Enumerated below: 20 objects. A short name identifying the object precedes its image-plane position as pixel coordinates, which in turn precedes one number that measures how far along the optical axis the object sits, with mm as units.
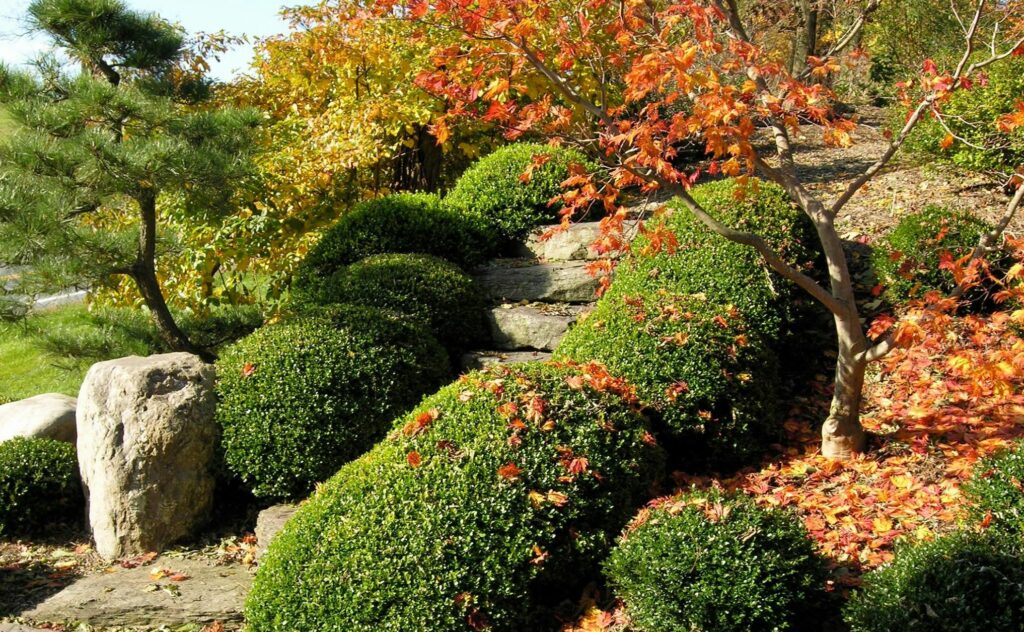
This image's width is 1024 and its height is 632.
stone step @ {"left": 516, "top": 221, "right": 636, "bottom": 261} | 7176
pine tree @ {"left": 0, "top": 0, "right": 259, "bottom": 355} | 5488
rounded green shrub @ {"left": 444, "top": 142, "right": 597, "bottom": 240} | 7434
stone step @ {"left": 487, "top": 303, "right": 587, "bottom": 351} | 6230
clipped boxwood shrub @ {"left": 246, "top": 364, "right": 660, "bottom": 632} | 3803
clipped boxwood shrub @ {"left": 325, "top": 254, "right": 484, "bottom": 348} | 6066
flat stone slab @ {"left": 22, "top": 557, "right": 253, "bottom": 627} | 4652
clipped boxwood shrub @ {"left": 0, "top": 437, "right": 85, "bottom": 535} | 5535
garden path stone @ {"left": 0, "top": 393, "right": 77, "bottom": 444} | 6172
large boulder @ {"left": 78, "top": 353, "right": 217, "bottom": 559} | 5168
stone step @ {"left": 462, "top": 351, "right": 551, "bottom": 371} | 6098
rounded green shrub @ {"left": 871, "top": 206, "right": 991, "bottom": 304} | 5688
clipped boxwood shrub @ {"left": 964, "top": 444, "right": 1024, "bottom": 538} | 3424
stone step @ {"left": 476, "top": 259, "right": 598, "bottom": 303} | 6664
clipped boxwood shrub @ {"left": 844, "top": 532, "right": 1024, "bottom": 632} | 3109
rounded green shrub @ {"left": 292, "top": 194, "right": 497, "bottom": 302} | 6844
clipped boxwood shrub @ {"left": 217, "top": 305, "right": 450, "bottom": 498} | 5086
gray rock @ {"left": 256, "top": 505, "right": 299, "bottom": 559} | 4922
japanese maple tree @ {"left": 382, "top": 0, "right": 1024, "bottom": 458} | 3893
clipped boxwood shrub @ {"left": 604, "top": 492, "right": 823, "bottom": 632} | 3506
